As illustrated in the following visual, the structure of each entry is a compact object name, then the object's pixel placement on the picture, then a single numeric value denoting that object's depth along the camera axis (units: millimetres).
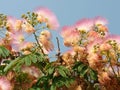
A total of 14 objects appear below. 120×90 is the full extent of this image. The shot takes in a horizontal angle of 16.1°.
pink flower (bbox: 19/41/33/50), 3095
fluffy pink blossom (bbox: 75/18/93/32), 2844
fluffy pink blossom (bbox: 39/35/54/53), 3084
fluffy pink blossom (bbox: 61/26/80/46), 2822
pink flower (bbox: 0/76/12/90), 2561
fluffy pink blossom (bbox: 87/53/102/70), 2590
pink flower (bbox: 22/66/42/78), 2871
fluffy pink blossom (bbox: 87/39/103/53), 2617
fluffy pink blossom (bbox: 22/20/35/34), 2994
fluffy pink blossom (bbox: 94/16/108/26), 2952
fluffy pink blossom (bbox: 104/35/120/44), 2623
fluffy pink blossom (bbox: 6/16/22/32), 3123
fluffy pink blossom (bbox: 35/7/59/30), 3086
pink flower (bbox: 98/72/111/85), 2613
